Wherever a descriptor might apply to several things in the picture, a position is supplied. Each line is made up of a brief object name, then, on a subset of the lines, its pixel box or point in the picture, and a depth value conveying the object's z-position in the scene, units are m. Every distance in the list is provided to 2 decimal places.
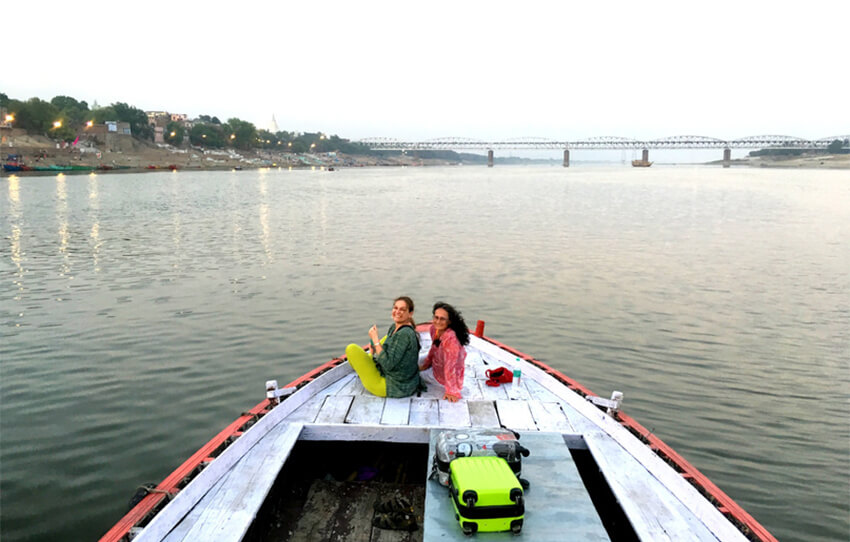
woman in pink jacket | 7.38
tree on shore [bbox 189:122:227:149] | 189.60
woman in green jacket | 7.27
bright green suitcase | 4.25
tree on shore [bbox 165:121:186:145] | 181.38
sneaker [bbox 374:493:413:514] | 5.95
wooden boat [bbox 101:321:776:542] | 4.69
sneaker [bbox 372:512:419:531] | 5.75
